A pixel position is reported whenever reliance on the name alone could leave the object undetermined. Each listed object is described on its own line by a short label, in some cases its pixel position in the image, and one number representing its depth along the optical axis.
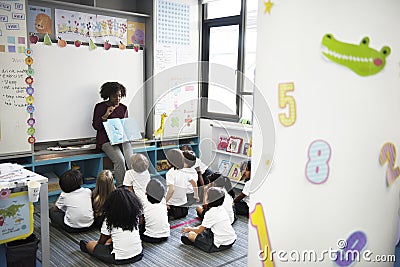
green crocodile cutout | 1.02
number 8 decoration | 1.08
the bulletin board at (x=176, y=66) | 4.33
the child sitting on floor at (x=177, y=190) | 3.22
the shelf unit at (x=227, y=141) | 4.04
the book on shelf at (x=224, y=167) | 4.21
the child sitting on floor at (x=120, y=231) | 2.36
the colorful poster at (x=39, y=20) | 3.53
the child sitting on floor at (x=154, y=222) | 2.71
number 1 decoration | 1.24
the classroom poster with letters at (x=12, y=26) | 3.13
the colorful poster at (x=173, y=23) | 4.29
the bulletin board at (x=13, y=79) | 3.16
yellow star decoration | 1.12
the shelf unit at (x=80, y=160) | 3.46
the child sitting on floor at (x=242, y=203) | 3.38
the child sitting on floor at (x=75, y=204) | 2.86
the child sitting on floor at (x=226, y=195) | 2.98
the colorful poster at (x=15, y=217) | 1.94
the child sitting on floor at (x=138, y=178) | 3.21
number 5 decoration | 1.10
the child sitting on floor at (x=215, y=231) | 2.61
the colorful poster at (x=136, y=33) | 4.29
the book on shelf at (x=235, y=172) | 4.10
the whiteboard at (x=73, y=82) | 3.63
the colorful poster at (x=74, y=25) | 3.72
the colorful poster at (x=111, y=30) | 4.00
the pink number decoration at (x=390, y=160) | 1.11
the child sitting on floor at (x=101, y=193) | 2.97
